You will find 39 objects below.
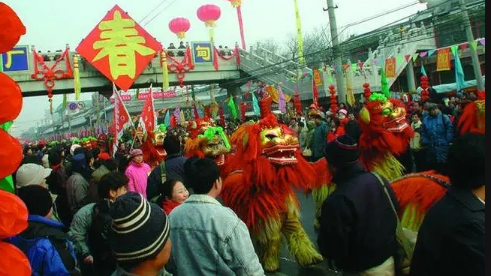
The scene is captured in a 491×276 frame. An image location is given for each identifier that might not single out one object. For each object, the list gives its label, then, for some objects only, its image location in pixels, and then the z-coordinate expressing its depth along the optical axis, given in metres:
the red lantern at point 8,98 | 1.56
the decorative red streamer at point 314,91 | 16.85
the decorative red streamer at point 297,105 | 16.00
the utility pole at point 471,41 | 11.05
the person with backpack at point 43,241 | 2.60
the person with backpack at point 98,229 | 3.51
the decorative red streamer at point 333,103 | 11.69
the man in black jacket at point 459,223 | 1.81
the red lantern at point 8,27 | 1.55
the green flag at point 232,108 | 21.09
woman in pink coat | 5.73
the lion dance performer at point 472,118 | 4.22
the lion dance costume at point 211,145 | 5.99
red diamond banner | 15.66
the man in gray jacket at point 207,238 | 2.29
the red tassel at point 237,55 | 22.05
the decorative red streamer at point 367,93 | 6.19
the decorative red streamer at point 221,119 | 19.91
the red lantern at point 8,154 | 1.54
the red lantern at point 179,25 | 32.03
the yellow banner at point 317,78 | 19.20
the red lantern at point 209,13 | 30.18
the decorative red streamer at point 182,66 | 20.39
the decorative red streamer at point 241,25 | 37.47
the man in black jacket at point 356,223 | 2.62
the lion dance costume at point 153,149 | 7.77
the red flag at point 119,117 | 7.71
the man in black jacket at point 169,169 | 4.89
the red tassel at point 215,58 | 21.56
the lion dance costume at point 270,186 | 4.74
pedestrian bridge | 18.28
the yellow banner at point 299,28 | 34.34
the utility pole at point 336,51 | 13.67
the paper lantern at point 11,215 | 1.52
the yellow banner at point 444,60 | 16.14
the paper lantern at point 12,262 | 1.52
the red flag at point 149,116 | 8.79
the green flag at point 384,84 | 13.89
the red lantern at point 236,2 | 36.16
